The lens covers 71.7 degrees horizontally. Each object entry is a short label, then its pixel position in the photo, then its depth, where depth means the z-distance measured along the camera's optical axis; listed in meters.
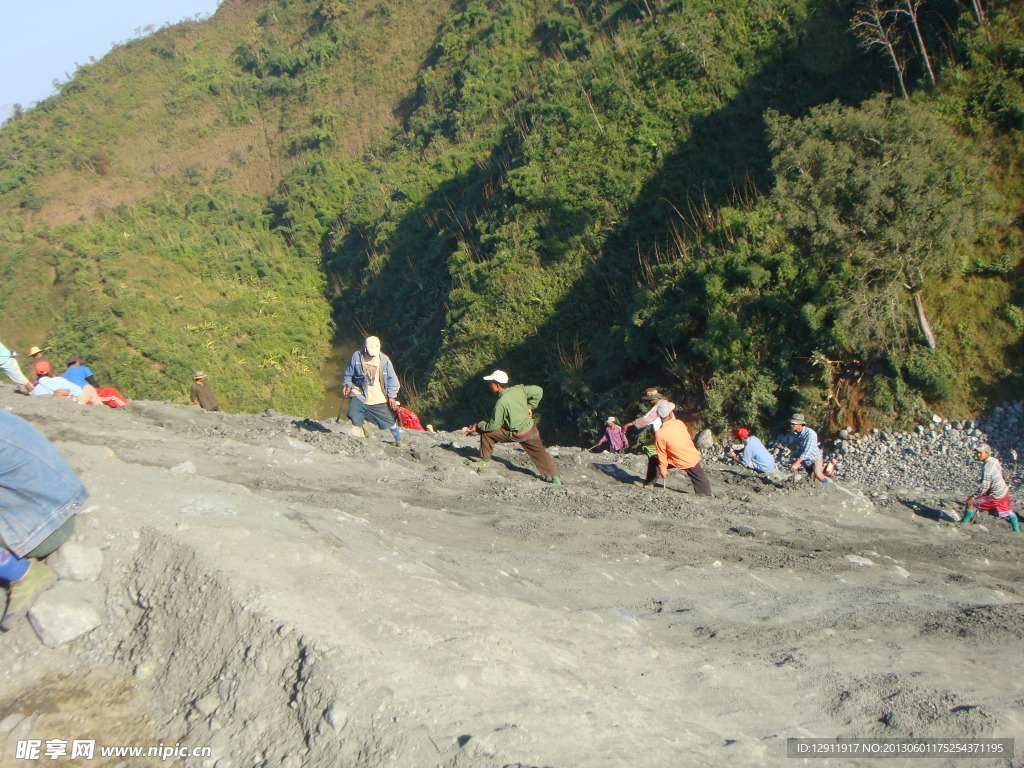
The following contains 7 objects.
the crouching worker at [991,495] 9.28
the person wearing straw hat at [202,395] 12.97
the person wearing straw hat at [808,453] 10.59
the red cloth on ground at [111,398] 9.71
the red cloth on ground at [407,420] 13.07
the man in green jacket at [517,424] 8.55
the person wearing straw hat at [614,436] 13.58
